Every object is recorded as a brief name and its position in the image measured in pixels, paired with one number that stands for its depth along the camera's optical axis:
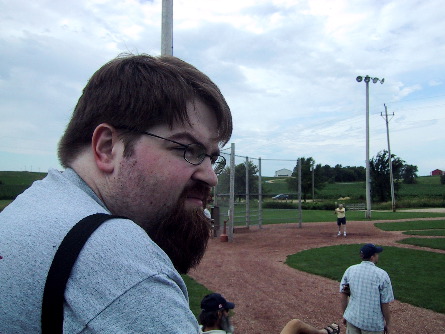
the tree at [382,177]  58.66
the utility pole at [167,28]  5.07
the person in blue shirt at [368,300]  5.66
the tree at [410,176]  92.12
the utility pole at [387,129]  47.81
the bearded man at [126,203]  0.77
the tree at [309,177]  65.36
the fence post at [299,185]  25.43
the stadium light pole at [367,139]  31.89
